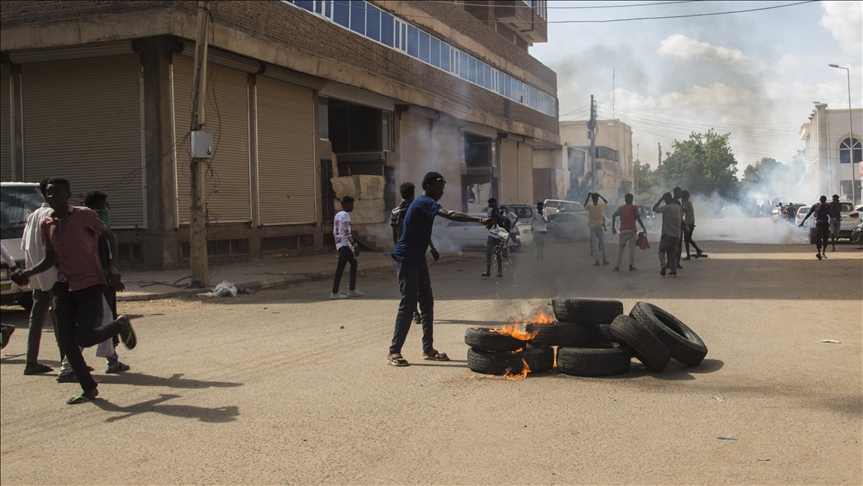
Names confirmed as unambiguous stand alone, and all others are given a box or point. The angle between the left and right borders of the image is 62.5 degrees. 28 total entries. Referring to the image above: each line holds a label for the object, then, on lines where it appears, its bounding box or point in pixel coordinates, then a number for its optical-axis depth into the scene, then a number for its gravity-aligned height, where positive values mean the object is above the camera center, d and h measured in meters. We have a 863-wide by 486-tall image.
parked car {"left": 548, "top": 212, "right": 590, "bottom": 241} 27.53 -0.39
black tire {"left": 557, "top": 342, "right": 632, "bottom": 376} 6.41 -1.32
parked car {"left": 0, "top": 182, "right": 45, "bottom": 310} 9.88 +0.04
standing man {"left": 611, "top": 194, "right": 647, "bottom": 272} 16.03 -0.22
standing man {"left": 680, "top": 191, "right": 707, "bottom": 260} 18.19 -0.14
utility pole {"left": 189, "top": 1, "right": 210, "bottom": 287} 13.28 +0.63
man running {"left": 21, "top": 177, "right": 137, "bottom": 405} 5.48 -0.43
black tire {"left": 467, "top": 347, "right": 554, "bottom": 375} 6.54 -1.34
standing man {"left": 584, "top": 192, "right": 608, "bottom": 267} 18.12 -0.11
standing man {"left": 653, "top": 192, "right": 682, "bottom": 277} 14.84 -0.30
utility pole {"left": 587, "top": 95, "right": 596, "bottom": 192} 42.75 +5.30
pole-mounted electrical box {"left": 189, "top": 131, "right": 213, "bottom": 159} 13.45 +1.45
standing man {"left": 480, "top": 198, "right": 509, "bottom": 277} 15.68 -0.73
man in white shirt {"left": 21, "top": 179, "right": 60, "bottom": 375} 6.09 -0.57
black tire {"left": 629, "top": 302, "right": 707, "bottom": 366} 6.62 -1.20
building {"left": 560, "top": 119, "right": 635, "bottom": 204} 62.78 +5.54
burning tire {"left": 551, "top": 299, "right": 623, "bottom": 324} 6.84 -0.93
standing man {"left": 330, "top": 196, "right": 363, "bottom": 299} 12.29 -0.38
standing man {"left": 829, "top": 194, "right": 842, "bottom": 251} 21.84 -0.11
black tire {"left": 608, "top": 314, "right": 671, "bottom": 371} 6.46 -1.19
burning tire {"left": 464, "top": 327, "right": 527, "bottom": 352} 6.55 -1.15
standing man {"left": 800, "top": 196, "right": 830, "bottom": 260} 19.05 -0.25
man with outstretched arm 6.98 -0.46
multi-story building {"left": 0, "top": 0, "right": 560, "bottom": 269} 16.91 +3.16
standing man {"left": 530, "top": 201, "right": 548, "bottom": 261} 18.97 -0.36
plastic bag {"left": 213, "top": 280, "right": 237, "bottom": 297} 13.35 -1.32
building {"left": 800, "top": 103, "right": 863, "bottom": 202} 61.56 +5.38
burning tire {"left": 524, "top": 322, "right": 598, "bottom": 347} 6.72 -1.13
